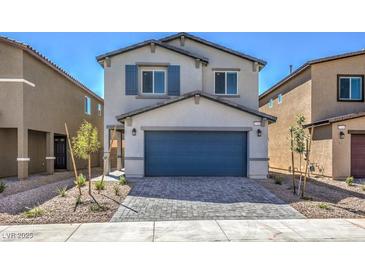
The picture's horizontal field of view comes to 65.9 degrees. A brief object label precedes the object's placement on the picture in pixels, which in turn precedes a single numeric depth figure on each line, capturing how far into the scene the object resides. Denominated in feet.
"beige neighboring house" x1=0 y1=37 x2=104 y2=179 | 45.60
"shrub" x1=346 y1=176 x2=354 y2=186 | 43.55
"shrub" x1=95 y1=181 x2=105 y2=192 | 35.59
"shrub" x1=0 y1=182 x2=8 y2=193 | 36.18
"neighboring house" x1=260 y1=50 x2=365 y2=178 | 49.78
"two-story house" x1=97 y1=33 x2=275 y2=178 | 46.68
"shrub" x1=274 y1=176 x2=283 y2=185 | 42.21
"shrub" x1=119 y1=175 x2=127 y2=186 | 40.16
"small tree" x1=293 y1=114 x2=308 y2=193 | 34.96
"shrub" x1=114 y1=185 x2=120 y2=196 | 33.80
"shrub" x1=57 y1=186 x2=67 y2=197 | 33.17
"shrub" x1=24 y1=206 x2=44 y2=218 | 25.67
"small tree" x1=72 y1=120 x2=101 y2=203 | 31.71
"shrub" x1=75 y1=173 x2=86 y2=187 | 37.14
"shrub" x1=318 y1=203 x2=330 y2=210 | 28.63
